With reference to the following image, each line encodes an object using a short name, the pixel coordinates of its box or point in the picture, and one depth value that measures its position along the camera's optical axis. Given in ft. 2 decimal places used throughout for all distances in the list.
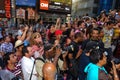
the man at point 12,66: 6.58
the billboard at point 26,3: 19.41
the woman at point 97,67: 4.71
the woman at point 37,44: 6.63
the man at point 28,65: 6.00
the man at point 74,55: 7.25
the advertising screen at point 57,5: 20.72
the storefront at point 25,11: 19.26
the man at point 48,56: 5.76
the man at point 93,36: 7.02
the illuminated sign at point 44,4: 20.61
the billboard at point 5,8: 17.72
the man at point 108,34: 8.77
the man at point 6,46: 10.75
